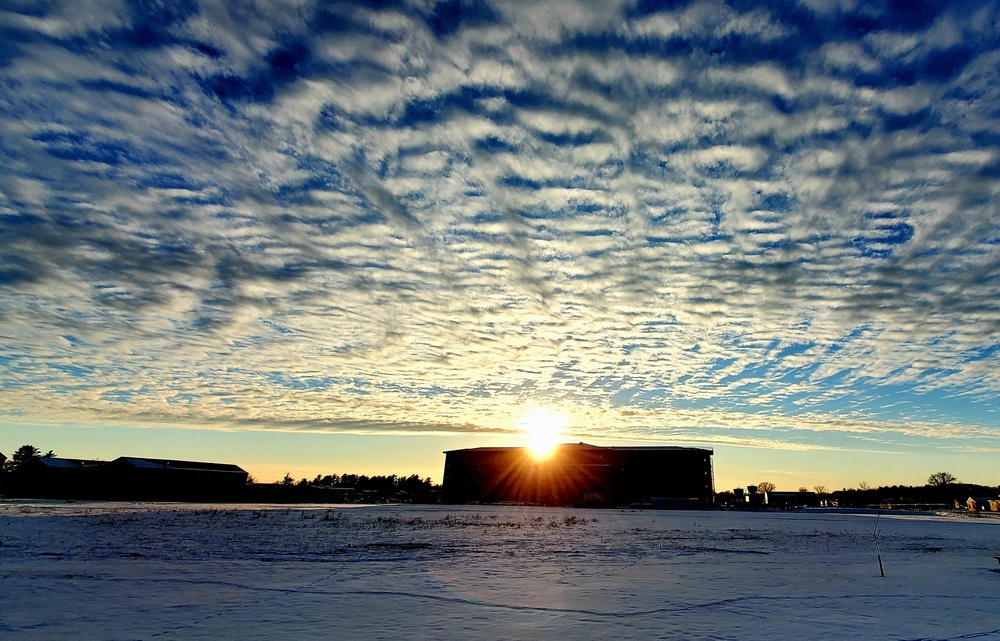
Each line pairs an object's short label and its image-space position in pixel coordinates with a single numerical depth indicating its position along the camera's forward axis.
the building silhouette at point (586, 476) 107.38
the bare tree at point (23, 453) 162.38
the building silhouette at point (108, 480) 91.44
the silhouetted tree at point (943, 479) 173.00
